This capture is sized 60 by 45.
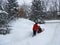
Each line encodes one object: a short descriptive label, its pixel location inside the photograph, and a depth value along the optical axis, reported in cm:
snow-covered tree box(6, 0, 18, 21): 1335
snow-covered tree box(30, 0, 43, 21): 1550
